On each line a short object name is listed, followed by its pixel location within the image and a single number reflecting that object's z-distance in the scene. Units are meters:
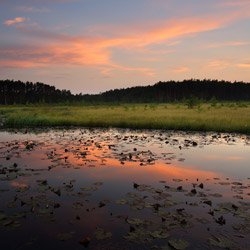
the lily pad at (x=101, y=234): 5.06
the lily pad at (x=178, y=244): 4.64
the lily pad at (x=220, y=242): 4.72
